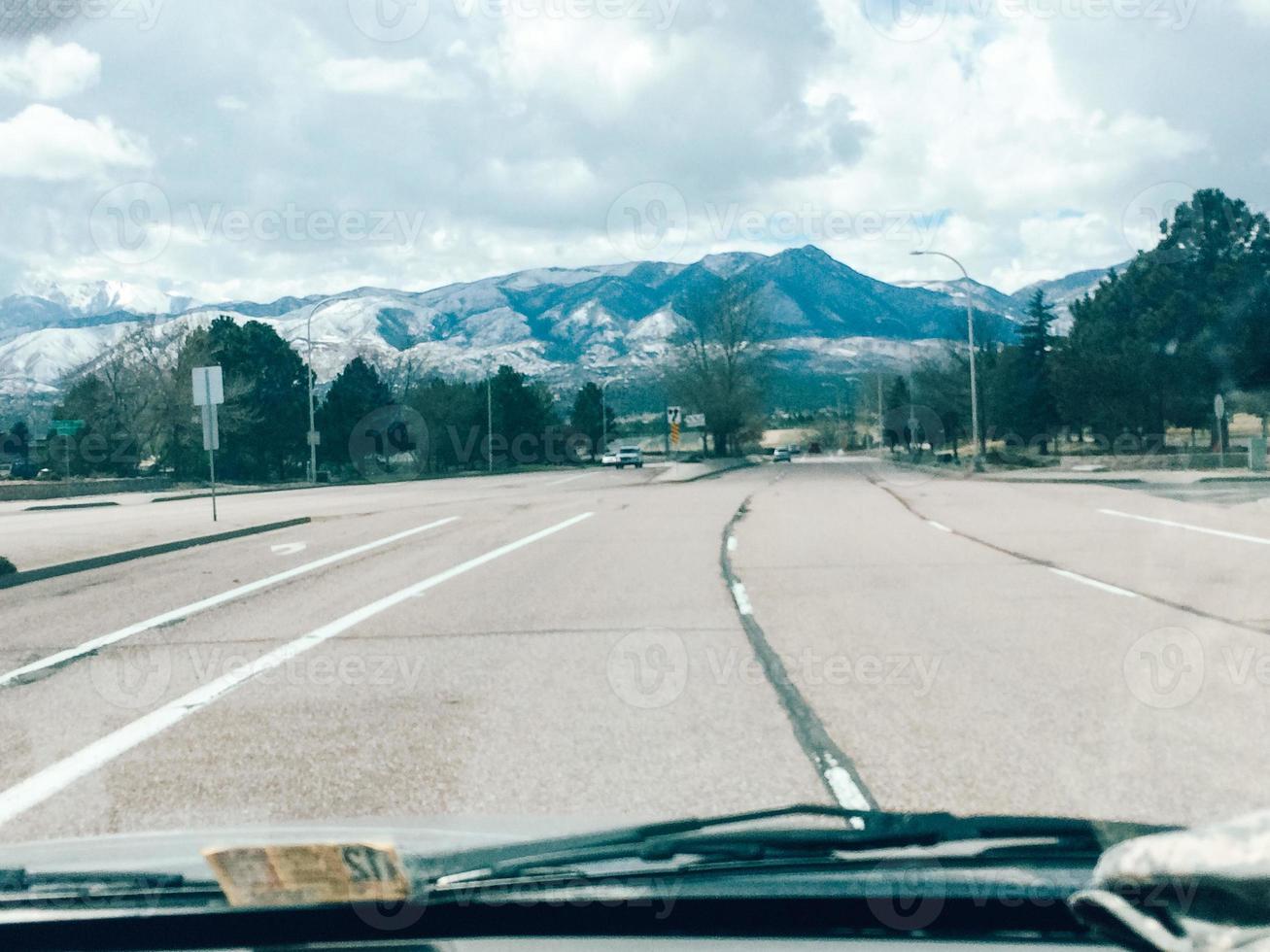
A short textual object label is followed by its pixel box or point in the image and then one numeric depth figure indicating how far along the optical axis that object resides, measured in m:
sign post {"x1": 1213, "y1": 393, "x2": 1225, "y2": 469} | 42.44
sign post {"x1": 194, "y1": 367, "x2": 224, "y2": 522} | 24.41
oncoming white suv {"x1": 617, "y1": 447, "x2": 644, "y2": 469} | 84.69
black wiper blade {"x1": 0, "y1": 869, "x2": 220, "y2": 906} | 3.04
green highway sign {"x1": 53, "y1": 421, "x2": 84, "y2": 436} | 57.56
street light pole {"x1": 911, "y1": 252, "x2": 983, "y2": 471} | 51.25
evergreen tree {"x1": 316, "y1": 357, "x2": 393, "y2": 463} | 87.25
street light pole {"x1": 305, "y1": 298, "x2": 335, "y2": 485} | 58.66
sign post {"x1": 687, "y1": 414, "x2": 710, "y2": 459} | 83.25
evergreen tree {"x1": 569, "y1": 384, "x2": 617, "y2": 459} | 125.12
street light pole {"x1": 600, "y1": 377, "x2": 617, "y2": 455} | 126.43
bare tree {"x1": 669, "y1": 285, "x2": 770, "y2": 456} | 88.38
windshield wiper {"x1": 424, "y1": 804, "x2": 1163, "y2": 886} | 3.11
